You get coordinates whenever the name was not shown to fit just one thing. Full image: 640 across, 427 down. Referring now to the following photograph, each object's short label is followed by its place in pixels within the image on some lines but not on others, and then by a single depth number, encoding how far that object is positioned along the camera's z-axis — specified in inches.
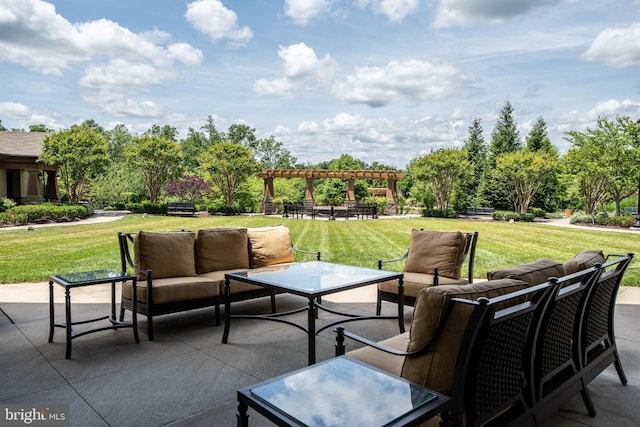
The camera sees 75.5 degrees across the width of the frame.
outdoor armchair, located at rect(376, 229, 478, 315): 163.6
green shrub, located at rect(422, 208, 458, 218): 797.2
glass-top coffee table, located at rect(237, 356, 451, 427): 51.2
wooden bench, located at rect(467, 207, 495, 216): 803.4
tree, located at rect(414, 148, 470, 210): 794.2
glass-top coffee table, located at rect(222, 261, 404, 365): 123.2
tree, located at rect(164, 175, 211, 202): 924.6
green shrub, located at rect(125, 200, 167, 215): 750.5
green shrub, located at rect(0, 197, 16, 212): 573.5
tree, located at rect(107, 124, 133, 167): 1541.6
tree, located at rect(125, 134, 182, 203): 786.8
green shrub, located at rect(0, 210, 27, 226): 536.4
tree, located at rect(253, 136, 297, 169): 1504.7
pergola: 837.2
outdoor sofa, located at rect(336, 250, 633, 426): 60.1
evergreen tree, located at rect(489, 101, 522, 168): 1146.5
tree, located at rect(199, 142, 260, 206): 811.4
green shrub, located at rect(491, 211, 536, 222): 717.9
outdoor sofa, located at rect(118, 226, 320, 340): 149.9
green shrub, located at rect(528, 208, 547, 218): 816.9
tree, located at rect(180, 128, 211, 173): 1592.0
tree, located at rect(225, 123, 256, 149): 1592.0
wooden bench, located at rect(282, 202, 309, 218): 717.9
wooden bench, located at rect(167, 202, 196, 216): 732.7
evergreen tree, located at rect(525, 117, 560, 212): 898.7
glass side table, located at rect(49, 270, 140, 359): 128.0
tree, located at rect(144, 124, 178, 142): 1444.4
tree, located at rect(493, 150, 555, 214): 740.6
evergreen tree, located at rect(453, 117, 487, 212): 1001.5
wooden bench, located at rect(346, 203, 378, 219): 742.5
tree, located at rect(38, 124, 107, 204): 674.8
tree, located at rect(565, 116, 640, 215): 598.3
